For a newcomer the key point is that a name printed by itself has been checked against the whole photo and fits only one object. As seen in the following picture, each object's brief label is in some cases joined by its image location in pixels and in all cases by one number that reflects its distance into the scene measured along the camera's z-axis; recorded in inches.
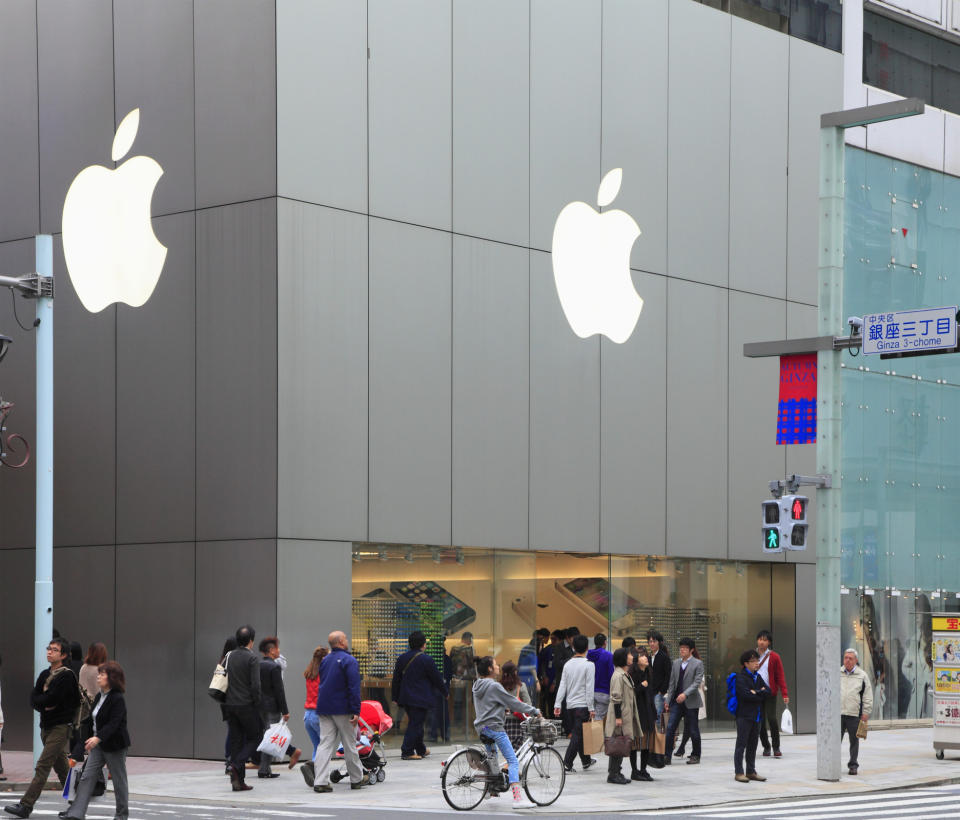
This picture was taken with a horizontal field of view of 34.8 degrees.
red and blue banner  784.3
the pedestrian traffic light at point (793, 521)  737.6
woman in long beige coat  729.6
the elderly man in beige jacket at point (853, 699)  787.4
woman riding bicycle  625.0
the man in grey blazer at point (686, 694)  839.7
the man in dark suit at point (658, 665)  829.8
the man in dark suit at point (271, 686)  733.9
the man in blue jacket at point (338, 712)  695.7
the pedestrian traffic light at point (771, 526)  741.3
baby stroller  725.3
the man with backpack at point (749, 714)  732.0
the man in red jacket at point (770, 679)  845.2
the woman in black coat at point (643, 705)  752.3
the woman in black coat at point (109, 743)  551.2
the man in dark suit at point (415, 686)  825.5
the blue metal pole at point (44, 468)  725.3
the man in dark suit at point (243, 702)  718.5
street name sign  745.0
